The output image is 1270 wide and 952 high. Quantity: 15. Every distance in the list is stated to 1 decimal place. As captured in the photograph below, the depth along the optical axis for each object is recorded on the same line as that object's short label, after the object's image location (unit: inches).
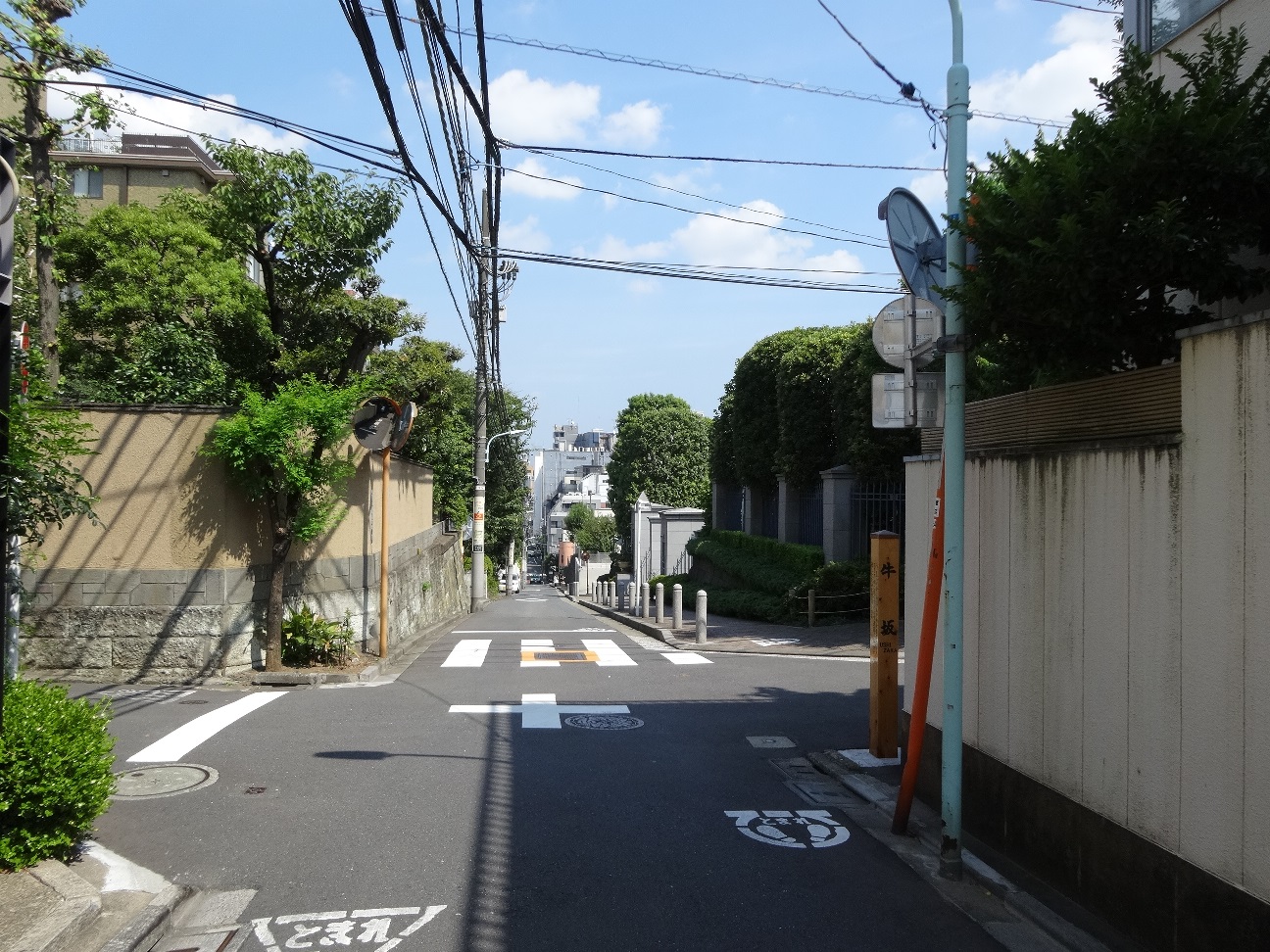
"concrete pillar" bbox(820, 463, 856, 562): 823.7
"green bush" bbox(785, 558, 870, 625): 779.4
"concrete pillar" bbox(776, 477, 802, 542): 1006.4
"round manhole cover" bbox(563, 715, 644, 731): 383.9
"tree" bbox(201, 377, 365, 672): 451.5
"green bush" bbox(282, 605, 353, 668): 502.9
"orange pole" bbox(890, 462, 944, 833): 235.8
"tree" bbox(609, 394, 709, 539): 2137.1
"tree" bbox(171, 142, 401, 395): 599.2
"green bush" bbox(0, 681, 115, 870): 203.2
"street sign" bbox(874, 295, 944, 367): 243.0
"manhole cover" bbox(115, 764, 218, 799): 284.5
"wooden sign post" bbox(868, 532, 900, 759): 325.4
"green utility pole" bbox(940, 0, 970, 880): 225.0
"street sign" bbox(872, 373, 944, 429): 245.4
